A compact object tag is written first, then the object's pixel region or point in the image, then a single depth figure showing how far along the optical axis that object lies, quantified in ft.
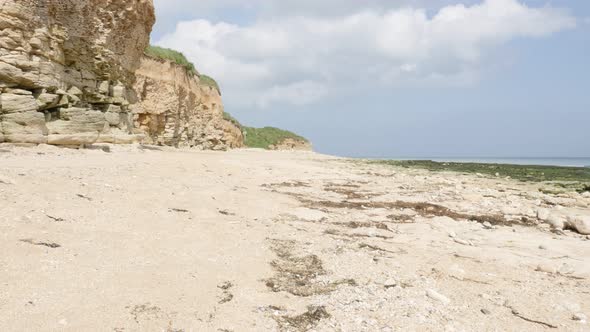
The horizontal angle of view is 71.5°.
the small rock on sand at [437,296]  12.27
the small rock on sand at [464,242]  20.16
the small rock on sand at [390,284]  13.37
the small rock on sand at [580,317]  11.19
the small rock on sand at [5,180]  17.85
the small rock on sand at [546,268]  15.92
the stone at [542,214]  28.99
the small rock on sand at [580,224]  24.03
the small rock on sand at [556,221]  25.90
